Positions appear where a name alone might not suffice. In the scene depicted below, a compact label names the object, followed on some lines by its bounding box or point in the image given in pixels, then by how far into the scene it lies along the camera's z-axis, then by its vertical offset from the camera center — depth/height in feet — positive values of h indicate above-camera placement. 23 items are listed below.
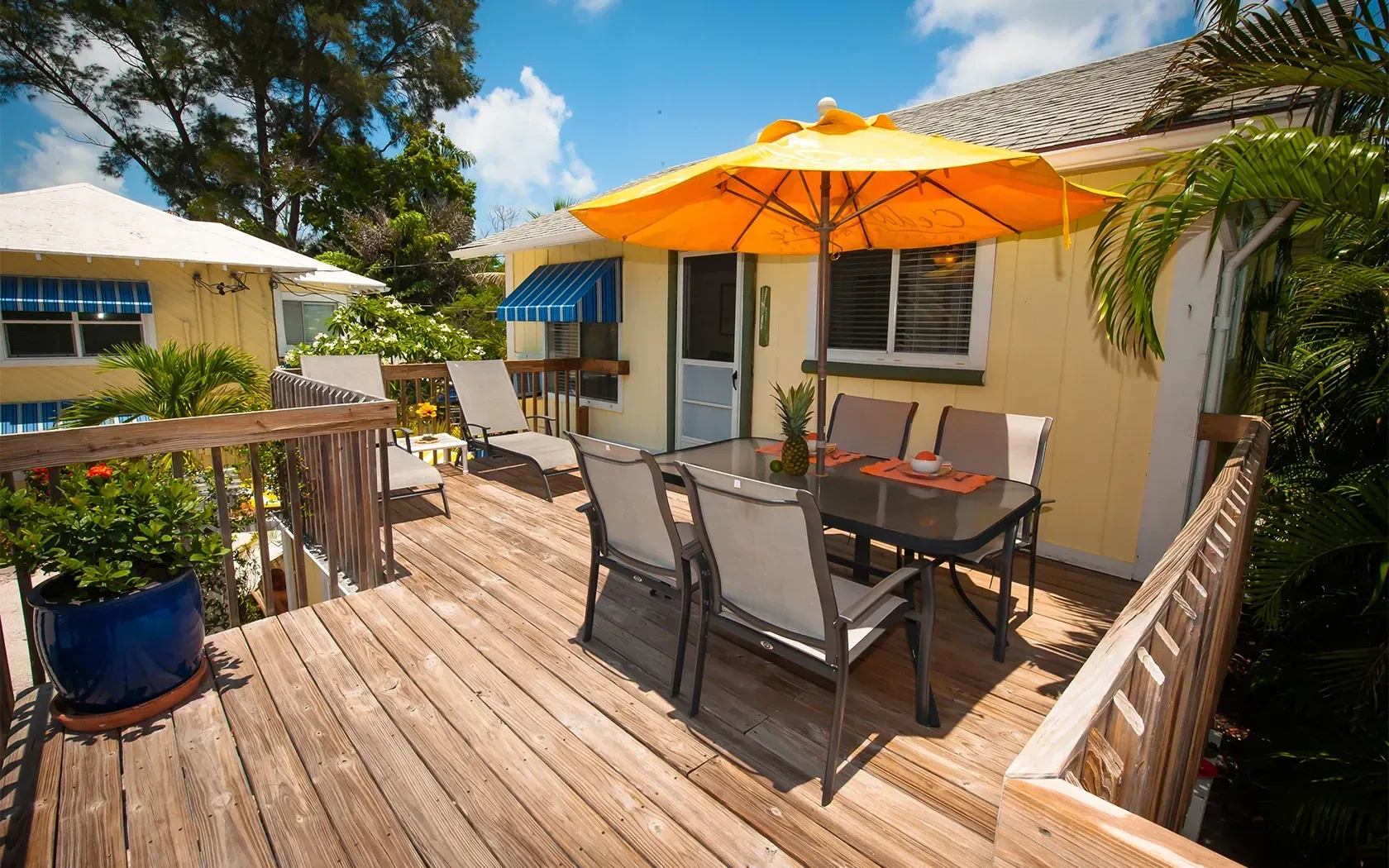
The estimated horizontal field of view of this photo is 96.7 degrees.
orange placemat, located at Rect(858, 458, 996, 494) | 9.94 -2.09
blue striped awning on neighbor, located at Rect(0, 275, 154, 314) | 26.96 +1.93
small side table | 19.79 -3.28
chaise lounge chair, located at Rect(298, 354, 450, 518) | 15.21 -1.39
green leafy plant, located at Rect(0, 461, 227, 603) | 7.07 -2.32
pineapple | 10.34 -1.33
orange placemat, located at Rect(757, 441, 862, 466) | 11.67 -2.02
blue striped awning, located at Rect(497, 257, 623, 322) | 23.49 +1.92
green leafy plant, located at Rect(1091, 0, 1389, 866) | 6.94 -0.53
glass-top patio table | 7.75 -2.22
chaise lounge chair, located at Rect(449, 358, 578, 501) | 19.11 -2.17
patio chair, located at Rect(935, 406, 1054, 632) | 11.08 -1.77
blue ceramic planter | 6.98 -3.54
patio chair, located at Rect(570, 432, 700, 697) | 8.20 -2.54
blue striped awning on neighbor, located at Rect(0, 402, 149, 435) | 27.48 -3.54
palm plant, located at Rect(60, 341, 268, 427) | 15.94 -1.28
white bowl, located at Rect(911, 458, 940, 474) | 10.48 -1.92
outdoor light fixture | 32.04 +2.87
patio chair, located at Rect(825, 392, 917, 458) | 13.19 -1.63
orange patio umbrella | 8.09 +2.55
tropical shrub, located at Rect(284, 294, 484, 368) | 24.86 +0.31
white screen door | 21.13 -0.03
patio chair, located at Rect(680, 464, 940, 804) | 6.53 -2.79
